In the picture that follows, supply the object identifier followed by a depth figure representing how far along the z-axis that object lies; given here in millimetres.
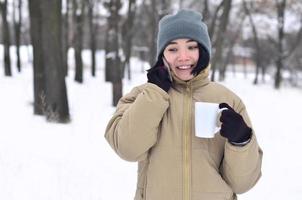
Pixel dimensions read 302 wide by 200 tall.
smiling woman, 2371
